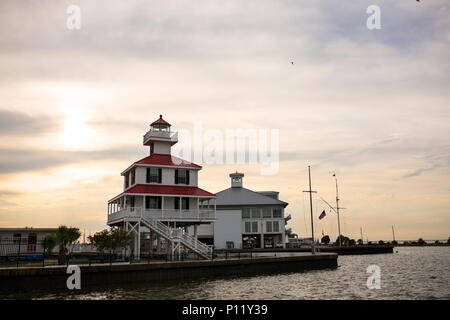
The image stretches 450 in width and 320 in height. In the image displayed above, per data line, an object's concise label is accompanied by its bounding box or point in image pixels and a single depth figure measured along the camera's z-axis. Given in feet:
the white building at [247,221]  281.13
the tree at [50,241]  115.24
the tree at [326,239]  496.88
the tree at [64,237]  111.45
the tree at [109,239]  120.67
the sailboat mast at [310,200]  175.83
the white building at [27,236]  149.07
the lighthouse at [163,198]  135.74
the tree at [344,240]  453.25
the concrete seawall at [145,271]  95.04
